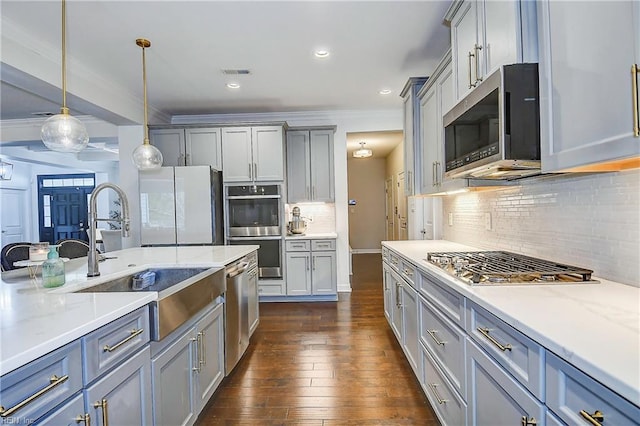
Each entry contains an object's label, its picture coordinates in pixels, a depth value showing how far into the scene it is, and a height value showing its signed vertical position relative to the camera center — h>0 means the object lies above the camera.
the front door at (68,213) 8.87 +0.15
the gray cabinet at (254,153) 4.66 +0.84
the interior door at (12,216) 8.14 +0.11
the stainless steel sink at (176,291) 1.50 -0.42
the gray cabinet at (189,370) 1.55 -0.82
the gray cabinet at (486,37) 1.47 +0.85
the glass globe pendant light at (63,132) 2.06 +0.53
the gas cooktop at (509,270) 1.46 -0.29
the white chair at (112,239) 5.70 -0.37
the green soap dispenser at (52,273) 1.58 -0.25
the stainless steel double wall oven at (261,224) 4.67 -0.12
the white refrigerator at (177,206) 4.33 +0.13
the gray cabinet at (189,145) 4.72 +0.98
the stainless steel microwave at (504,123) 1.46 +0.40
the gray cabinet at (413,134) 3.31 +0.77
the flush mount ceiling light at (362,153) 6.98 +1.23
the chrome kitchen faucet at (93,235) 1.83 -0.09
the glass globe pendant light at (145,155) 2.94 +0.54
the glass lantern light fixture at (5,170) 7.65 +1.16
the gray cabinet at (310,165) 4.97 +0.71
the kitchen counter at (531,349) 0.76 -0.41
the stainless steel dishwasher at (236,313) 2.46 -0.76
